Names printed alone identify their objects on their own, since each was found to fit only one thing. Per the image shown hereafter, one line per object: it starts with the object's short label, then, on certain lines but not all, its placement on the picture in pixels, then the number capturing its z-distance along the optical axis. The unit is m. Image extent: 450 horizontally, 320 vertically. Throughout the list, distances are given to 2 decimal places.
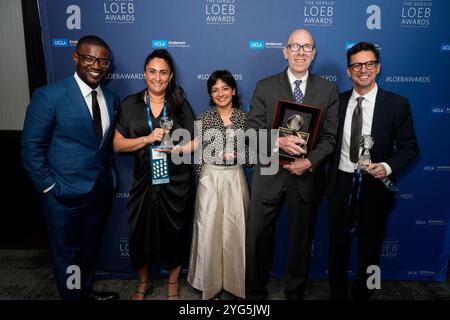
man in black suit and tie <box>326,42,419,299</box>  2.38
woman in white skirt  2.47
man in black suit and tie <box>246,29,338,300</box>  2.35
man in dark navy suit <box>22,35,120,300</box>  2.25
